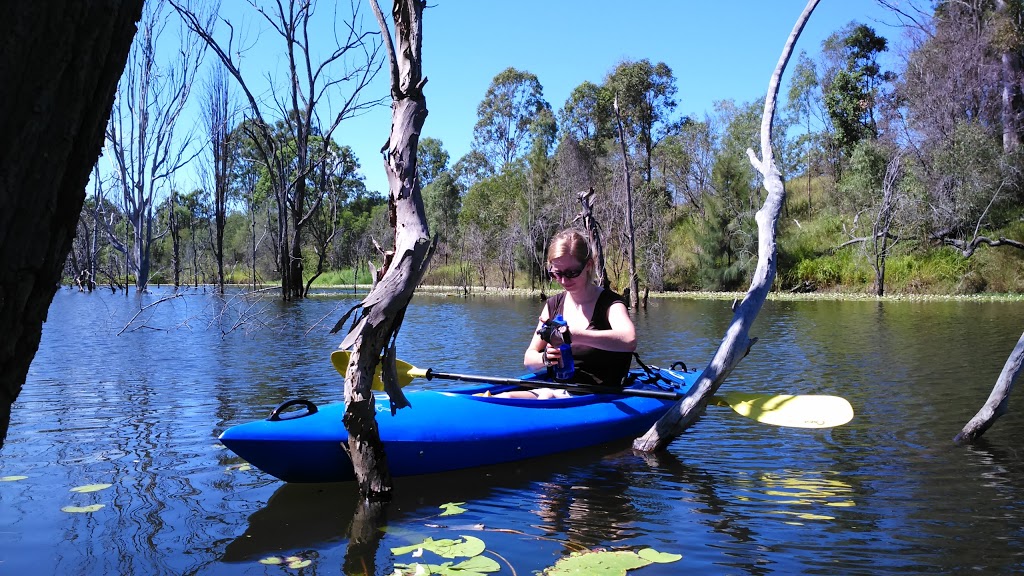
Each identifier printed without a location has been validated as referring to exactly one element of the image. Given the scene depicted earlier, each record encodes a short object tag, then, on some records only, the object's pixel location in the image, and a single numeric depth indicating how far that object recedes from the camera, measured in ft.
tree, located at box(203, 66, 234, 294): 75.66
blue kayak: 12.26
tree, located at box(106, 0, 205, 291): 63.77
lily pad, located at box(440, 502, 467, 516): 12.06
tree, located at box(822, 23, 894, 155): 97.81
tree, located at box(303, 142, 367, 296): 139.95
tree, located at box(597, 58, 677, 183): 111.45
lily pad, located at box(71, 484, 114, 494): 12.99
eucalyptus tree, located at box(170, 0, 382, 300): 50.42
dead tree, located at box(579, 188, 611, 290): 39.77
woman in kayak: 15.28
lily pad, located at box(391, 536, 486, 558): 10.07
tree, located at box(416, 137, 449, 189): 179.32
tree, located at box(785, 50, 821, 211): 116.26
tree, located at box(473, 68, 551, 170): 147.02
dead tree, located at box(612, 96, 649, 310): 67.26
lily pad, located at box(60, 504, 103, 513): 11.93
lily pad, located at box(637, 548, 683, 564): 9.94
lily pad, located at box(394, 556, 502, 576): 9.43
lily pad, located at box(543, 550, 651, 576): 9.34
